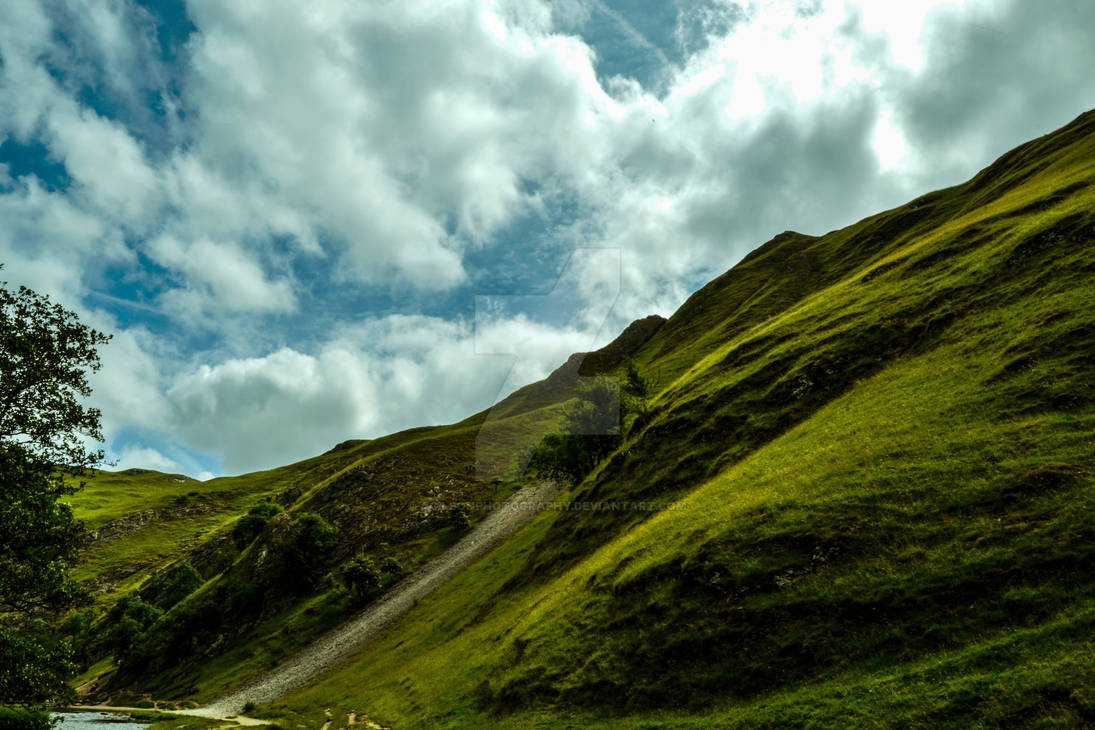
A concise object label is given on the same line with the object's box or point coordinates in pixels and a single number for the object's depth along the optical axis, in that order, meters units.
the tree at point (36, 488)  23.03
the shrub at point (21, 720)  26.19
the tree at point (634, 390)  70.12
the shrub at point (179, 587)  102.75
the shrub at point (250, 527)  110.31
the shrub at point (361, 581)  74.12
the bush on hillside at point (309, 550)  84.88
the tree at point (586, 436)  73.19
